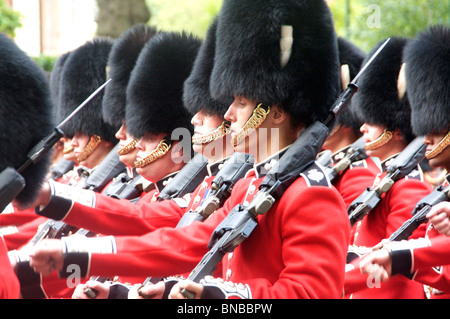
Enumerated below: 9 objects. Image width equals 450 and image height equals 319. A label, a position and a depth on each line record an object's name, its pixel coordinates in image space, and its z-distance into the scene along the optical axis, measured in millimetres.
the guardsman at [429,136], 6973
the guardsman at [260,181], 5547
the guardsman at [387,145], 8523
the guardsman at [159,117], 8625
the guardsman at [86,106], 12281
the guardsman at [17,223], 11125
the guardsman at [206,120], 8656
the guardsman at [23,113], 6008
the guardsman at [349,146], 9672
